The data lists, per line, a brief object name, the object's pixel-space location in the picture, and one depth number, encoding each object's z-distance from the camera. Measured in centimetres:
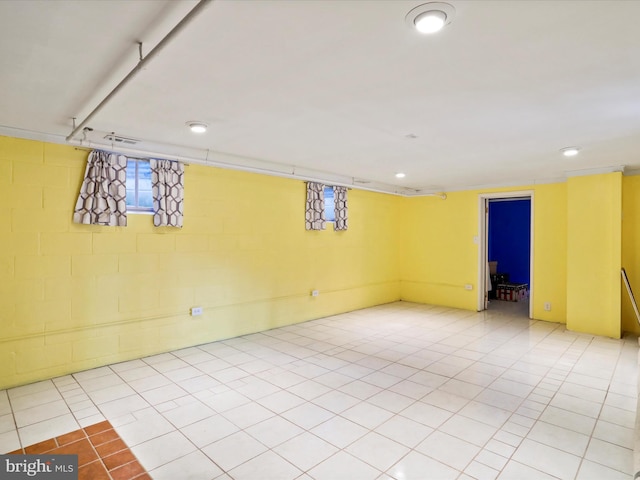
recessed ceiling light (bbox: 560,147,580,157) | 382
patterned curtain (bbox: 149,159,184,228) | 407
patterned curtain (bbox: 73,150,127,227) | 357
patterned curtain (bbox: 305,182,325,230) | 569
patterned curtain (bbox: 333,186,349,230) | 618
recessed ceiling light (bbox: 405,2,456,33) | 149
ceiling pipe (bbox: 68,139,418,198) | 352
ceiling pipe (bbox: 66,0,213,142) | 138
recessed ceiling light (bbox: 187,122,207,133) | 312
